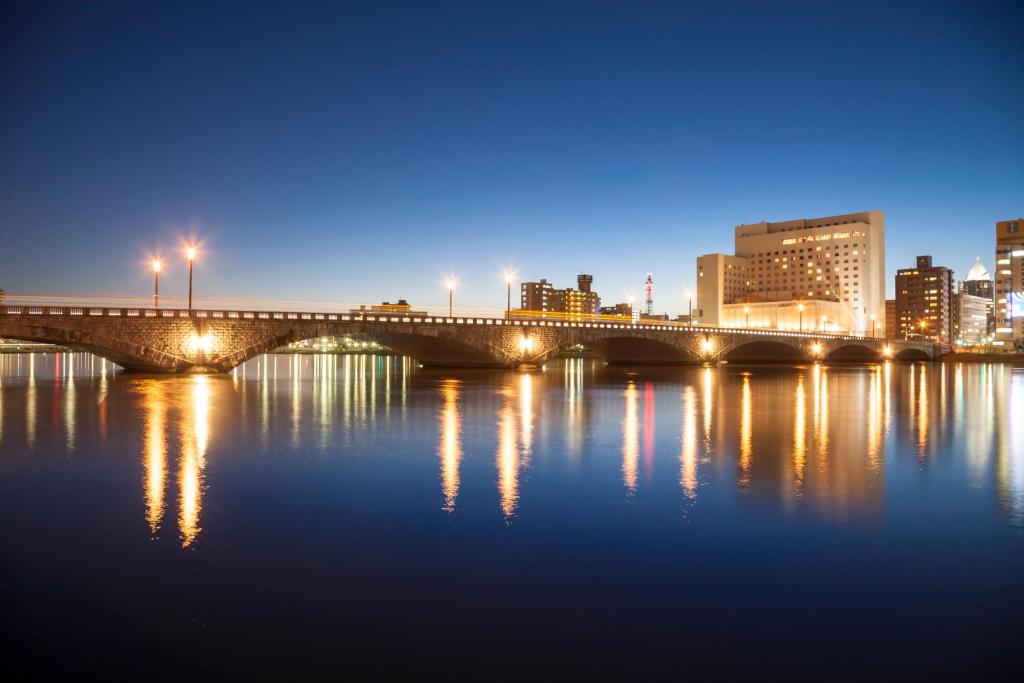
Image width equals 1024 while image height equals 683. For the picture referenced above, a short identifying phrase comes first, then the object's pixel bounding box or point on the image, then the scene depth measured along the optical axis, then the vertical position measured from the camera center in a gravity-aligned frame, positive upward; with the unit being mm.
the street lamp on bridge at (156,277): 48831 +4644
